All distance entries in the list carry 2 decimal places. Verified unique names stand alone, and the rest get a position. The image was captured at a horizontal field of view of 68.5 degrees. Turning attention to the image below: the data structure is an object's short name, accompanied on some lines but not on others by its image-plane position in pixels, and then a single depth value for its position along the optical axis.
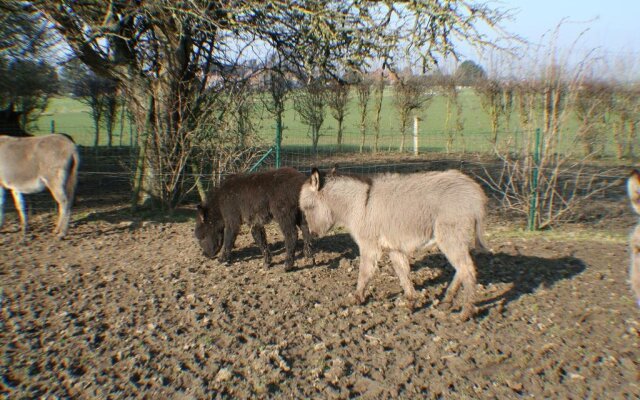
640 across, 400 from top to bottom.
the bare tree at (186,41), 8.21
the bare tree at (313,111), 21.41
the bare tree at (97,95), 19.66
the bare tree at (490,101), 20.41
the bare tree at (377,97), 22.53
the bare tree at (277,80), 10.47
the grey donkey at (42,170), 7.84
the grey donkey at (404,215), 4.98
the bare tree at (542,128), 8.08
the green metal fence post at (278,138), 9.34
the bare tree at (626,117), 13.94
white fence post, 21.03
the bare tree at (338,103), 22.61
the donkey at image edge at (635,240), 4.34
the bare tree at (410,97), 22.39
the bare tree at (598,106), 11.80
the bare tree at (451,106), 22.06
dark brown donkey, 6.67
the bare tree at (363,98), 22.83
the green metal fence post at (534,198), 8.90
